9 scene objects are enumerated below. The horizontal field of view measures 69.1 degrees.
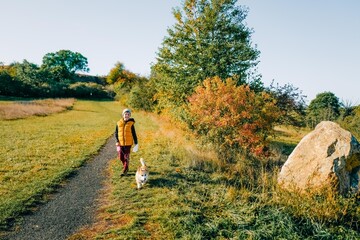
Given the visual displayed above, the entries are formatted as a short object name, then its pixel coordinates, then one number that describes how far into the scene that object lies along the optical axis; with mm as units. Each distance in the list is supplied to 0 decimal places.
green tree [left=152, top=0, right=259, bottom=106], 18828
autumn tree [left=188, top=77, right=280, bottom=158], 12711
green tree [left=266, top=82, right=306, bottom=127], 25047
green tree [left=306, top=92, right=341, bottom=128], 65000
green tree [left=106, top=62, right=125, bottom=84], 79062
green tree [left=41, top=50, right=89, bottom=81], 84812
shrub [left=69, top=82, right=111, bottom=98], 67125
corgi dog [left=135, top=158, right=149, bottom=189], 8055
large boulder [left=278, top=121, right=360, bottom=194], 8617
